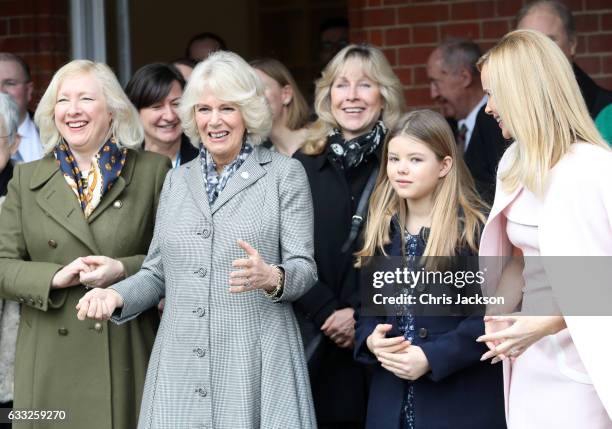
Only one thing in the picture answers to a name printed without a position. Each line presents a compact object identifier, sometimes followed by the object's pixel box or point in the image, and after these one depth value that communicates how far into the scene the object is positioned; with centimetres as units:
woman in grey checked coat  392
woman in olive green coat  431
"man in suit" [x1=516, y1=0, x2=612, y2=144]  508
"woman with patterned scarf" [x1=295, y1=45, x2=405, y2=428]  453
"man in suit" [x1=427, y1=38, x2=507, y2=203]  651
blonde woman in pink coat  330
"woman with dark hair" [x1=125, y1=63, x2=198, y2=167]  527
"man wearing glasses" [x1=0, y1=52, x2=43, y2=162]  614
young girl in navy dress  390
